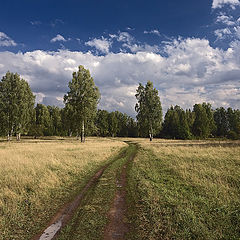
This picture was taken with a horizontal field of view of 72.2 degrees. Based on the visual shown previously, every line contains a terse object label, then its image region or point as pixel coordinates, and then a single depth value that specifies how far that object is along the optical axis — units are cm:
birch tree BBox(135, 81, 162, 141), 4641
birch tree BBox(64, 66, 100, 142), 3744
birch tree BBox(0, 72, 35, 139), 3828
